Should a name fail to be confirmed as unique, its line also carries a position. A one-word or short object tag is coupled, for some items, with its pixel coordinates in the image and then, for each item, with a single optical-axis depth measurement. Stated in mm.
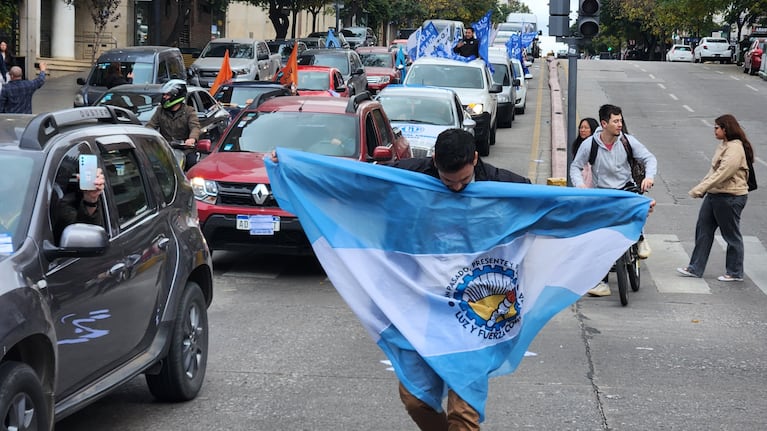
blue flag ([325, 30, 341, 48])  40269
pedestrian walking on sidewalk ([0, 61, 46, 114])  17219
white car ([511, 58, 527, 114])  32688
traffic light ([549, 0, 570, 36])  16328
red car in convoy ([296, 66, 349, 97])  26031
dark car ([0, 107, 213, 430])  4848
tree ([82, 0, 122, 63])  39469
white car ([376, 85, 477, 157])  18234
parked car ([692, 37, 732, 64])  68188
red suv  11258
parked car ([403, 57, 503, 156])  23375
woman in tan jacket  11742
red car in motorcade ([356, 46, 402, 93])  34094
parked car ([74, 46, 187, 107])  24262
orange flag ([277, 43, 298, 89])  23625
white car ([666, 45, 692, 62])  77562
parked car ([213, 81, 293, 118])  22420
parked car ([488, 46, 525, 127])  28562
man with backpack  10648
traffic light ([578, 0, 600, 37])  15891
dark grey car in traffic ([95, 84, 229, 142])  19484
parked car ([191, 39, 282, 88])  31797
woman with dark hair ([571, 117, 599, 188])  12375
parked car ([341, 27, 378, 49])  58156
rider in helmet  15250
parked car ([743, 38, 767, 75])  51281
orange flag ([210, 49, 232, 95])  23188
